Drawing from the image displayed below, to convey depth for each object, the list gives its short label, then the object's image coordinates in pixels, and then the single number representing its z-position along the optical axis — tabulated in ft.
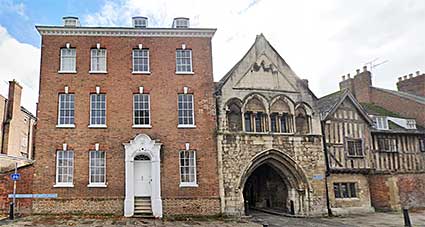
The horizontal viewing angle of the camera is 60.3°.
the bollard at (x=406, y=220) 55.06
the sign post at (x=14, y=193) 57.77
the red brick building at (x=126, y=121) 63.21
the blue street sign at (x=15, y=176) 60.64
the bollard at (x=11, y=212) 57.46
